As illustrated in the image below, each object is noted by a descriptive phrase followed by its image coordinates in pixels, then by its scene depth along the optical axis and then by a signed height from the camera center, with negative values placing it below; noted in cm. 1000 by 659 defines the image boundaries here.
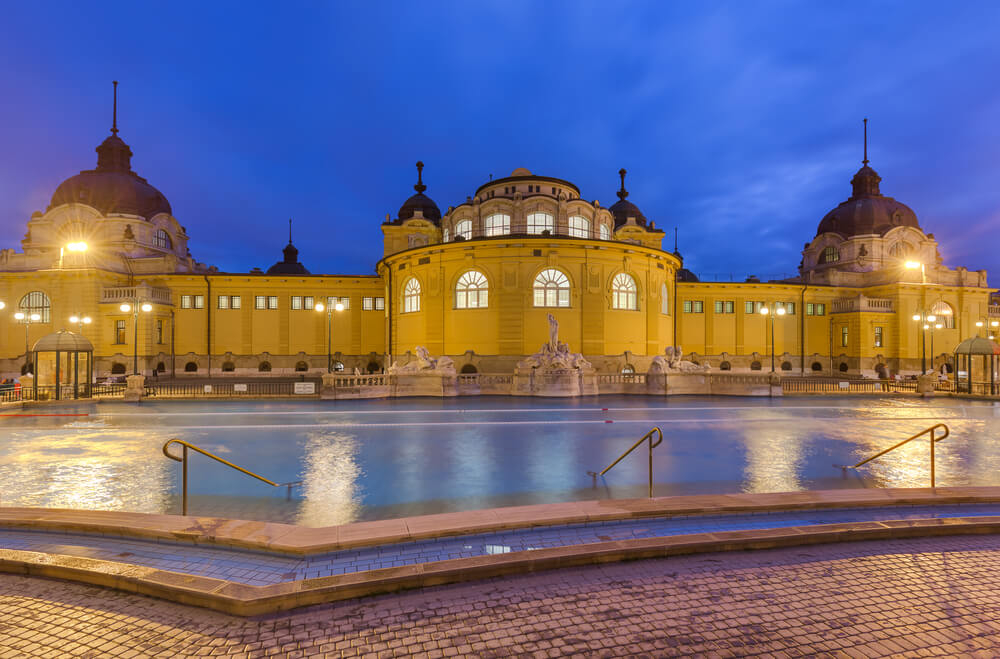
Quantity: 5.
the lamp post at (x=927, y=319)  4076 +209
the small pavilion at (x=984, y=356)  2672 -79
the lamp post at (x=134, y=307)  3684 +312
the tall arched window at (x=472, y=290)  3375 +387
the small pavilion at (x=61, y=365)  2331 -84
